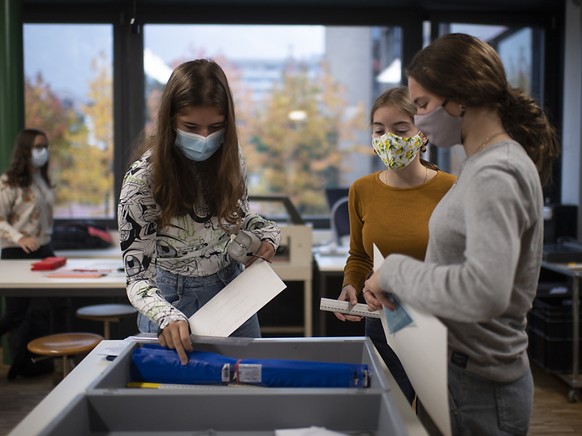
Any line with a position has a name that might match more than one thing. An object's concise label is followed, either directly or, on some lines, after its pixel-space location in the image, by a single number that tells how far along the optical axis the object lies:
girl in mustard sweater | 1.66
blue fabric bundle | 1.31
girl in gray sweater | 1.02
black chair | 4.34
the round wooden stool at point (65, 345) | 2.89
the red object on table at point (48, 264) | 3.46
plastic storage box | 1.16
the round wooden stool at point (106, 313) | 3.38
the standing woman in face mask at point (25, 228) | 3.84
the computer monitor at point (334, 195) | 4.50
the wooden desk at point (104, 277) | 3.16
